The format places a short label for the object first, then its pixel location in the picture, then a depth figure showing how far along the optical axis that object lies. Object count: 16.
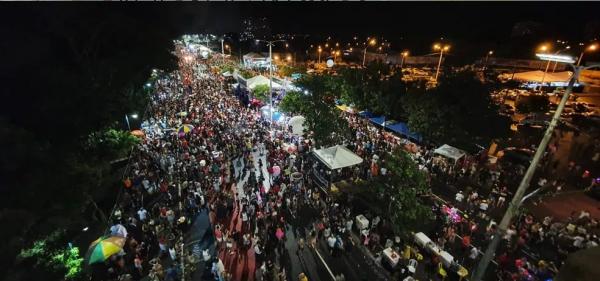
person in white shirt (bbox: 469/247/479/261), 12.25
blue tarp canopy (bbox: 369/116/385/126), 26.12
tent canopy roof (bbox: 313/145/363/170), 17.25
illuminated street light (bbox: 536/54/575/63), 6.14
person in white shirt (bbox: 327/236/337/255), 12.77
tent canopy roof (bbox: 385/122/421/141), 23.23
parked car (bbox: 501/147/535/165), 19.09
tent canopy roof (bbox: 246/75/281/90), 32.57
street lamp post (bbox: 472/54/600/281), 5.96
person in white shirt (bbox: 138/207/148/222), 14.53
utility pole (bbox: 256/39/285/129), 26.13
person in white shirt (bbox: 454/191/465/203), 16.59
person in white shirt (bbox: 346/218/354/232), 14.16
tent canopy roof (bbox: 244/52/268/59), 54.83
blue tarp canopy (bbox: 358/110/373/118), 27.61
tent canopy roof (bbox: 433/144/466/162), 18.36
